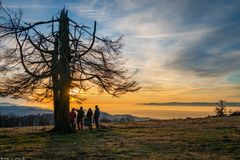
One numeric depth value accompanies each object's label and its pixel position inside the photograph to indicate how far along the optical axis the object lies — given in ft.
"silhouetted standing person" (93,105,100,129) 59.01
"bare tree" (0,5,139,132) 48.88
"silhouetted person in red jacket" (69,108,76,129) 57.40
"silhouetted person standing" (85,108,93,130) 58.43
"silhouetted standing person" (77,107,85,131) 59.38
